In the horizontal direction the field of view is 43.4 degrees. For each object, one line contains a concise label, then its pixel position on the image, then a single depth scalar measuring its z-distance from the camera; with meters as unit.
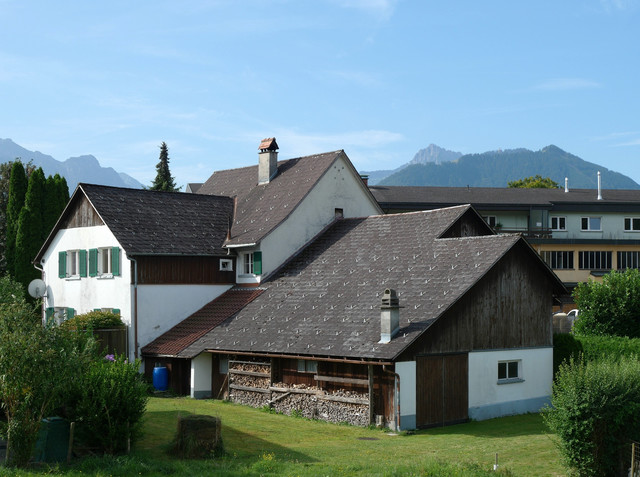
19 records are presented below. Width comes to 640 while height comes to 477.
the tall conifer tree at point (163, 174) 78.81
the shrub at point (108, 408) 20.53
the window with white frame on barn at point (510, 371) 29.66
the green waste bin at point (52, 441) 19.97
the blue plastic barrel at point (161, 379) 33.66
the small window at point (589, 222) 71.62
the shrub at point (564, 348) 31.98
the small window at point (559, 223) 71.62
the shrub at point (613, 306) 35.09
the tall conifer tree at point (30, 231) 48.12
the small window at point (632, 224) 71.62
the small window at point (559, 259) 70.69
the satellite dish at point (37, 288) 40.97
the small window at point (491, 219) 70.88
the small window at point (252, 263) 36.19
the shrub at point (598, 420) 19.09
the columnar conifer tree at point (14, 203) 50.59
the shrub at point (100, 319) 34.00
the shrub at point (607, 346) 30.12
